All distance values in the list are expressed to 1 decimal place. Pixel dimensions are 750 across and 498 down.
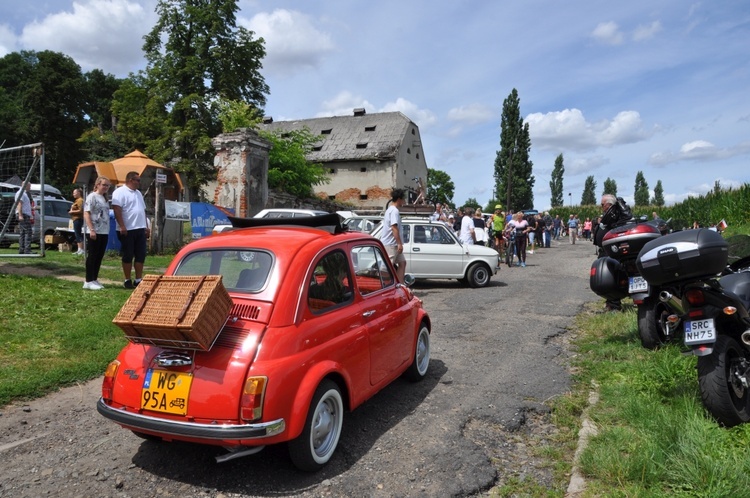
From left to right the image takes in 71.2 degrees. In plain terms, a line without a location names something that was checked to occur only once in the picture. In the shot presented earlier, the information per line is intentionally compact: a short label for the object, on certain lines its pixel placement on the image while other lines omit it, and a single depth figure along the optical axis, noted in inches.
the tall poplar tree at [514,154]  2383.1
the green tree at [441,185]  3862.7
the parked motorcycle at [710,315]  151.5
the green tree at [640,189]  4309.5
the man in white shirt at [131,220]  325.7
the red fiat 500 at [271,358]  123.9
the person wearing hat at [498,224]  691.8
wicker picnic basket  124.3
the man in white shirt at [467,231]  593.3
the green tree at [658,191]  4255.4
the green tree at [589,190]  4185.5
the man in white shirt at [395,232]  350.3
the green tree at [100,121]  1453.0
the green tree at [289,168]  1120.6
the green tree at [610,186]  4442.9
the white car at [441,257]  494.9
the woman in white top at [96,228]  329.4
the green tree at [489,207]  3632.4
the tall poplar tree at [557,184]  3772.1
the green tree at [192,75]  1133.1
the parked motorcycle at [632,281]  239.5
